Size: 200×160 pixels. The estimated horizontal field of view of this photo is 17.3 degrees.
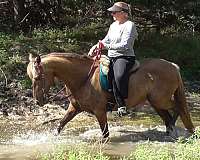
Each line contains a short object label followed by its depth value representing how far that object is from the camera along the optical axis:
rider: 10.97
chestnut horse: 10.86
